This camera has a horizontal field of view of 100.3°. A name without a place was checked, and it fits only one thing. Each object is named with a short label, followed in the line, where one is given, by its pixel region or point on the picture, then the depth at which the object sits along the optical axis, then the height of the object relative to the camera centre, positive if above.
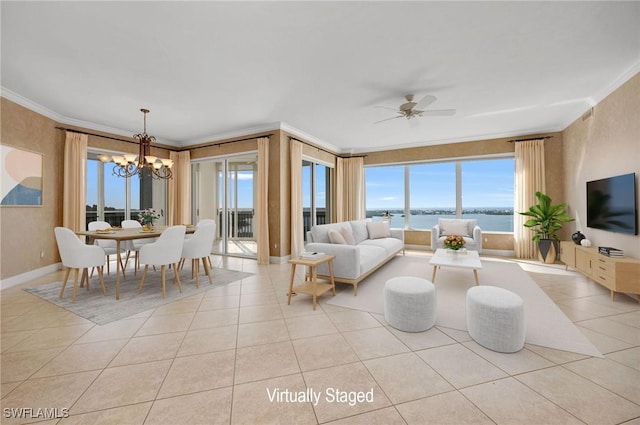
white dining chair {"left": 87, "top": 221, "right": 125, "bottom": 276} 4.20 -0.46
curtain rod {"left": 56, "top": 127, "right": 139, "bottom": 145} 4.77 +1.57
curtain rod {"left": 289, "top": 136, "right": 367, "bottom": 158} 5.77 +1.66
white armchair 5.62 -0.36
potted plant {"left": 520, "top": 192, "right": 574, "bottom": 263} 5.09 -0.20
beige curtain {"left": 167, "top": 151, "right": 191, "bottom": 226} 6.48 +0.58
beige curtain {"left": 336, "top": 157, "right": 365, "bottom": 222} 7.53 +0.73
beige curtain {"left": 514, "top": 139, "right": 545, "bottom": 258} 5.58 +0.65
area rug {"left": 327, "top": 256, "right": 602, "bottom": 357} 2.29 -1.04
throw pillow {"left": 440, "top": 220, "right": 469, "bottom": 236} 5.76 -0.32
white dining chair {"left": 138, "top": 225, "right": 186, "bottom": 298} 3.32 -0.45
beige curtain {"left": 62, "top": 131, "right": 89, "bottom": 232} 4.71 +0.59
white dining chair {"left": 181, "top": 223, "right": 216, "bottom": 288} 3.86 -0.44
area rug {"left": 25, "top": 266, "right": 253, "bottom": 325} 2.92 -1.03
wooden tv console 3.02 -0.71
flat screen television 3.22 +0.11
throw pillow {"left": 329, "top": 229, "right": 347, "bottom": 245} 3.93 -0.36
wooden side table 3.10 -0.86
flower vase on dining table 3.96 -0.05
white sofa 3.50 -0.53
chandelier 3.95 +0.83
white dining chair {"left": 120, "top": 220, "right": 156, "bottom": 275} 4.48 -0.49
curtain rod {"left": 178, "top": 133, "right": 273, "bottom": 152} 5.46 +1.62
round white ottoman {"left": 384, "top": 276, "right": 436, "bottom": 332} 2.42 -0.86
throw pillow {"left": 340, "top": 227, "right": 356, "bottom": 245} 4.35 -0.37
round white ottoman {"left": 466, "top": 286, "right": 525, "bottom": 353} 2.06 -0.86
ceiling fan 3.78 +1.50
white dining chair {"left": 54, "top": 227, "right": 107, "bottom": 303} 3.13 -0.45
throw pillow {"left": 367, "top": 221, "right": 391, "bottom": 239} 5.55 -0.34
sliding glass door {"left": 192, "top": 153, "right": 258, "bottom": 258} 6.14 +0.36
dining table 3.29 -0.25
